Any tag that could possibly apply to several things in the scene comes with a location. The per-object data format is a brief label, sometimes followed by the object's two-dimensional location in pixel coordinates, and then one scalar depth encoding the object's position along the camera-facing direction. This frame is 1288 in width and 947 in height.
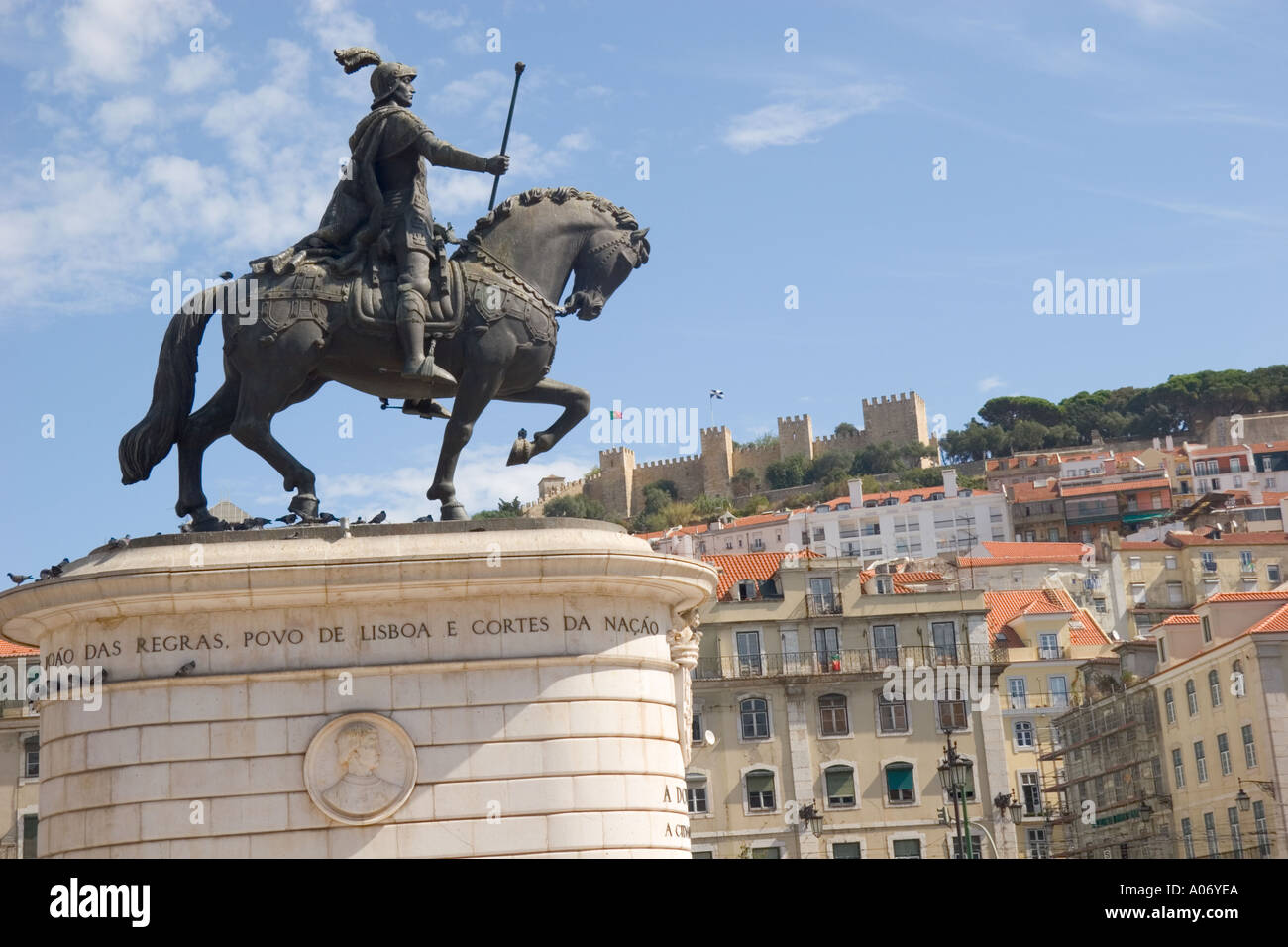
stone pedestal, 12.87
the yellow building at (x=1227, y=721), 48.19
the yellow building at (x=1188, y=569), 87.62
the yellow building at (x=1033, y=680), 63.59
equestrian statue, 14.30
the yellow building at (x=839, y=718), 52.00
